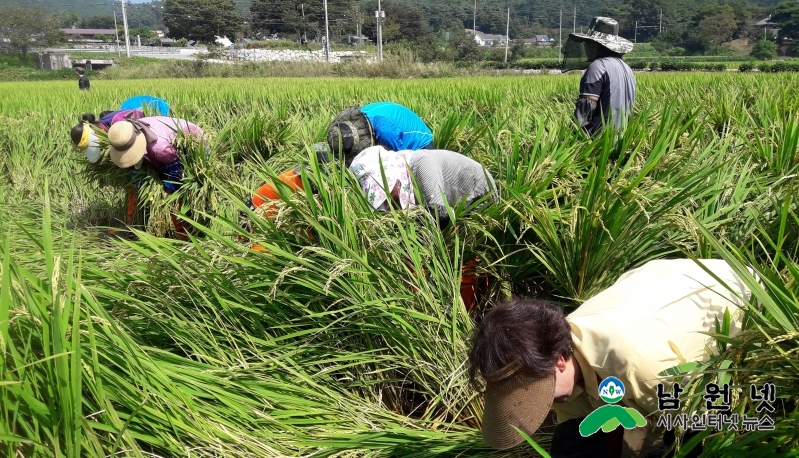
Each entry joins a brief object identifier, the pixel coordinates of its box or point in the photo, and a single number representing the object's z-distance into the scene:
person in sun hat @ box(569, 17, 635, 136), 3.89
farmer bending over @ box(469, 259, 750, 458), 1.35
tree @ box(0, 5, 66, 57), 56.19
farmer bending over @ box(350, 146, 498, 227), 2.64
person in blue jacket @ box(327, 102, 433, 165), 3.12
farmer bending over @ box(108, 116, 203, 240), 3.93
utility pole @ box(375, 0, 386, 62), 39.38
